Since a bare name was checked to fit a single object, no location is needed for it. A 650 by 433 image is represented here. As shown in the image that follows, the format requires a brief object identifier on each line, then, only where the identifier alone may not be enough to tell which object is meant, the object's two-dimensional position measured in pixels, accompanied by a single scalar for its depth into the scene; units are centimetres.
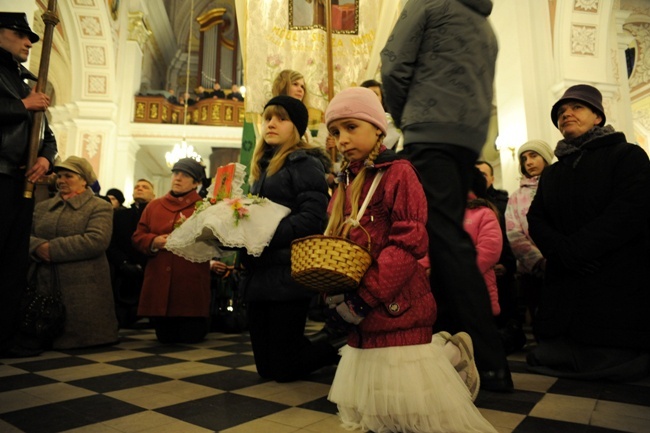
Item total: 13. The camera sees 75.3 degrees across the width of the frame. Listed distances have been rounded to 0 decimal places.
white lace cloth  169
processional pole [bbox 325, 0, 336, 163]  254
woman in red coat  317
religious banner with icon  346
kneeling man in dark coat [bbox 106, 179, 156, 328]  389
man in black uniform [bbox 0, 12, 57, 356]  202
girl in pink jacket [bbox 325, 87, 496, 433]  117
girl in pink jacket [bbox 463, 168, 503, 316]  239
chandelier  1168
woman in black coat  199
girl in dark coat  190
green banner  344
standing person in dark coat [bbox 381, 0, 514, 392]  161
